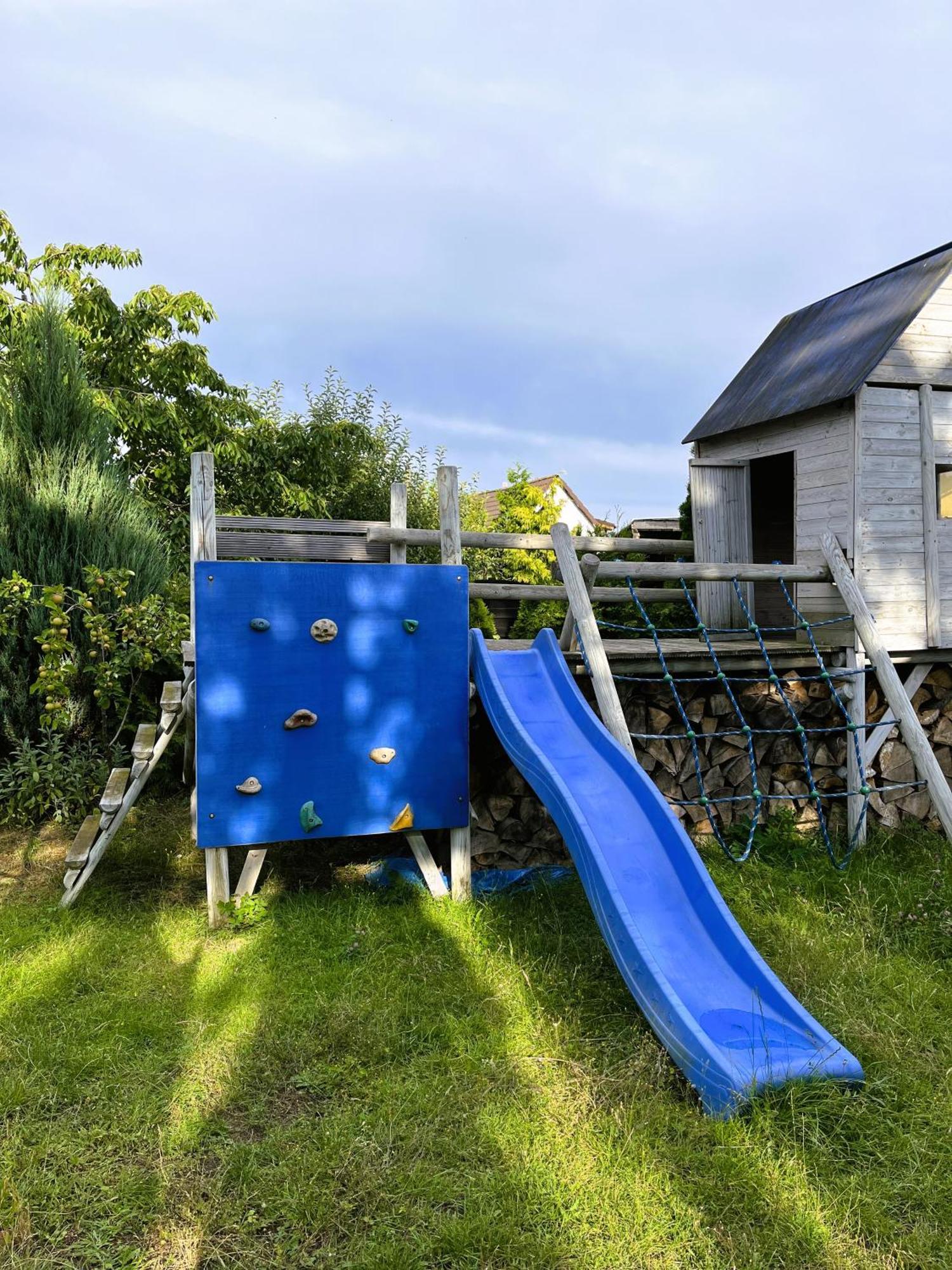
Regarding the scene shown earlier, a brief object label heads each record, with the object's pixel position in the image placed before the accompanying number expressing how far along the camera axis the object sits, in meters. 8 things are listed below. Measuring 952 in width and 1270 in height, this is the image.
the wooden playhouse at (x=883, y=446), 6.12
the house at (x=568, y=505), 27.89
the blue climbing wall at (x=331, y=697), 4.53
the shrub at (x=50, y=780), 6.19
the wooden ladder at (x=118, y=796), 4.79
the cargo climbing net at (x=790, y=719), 4.86
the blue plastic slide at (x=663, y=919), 2.85
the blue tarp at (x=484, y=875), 5.25
